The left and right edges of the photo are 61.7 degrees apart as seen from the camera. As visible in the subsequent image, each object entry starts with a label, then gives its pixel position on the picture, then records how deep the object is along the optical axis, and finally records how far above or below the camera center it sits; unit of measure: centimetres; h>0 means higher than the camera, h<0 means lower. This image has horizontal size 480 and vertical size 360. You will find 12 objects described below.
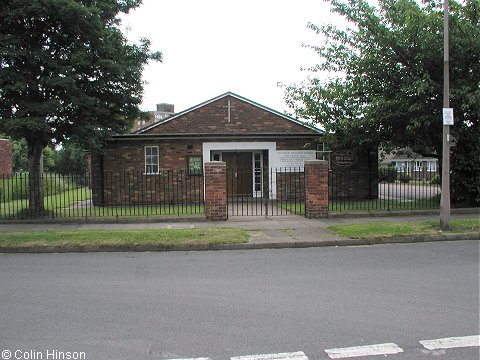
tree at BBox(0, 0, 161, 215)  1188 +333
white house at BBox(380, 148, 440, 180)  4575 +119
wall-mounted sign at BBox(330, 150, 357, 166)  1921 +70
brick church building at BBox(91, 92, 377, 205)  1839 +122
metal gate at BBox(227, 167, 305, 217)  1802 -64
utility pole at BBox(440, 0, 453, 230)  1030 +13
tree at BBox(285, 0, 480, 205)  1306 +311
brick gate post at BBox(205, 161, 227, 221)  1254 -53
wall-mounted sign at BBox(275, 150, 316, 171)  1900 +73
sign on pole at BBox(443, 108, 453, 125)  1008 +136
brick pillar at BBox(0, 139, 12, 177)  3028 +165
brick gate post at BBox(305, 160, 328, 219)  1302 -51
